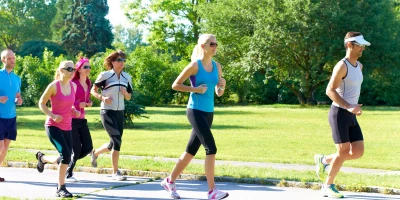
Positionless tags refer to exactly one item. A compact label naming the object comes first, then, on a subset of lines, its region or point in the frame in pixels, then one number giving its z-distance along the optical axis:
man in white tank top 8.79
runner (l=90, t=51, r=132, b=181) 10.83
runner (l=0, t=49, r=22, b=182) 10.47
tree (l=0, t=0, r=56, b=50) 101.44
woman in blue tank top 8.62
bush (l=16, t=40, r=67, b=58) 81.31
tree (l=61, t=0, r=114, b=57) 81.62
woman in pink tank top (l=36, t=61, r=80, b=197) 9.05
